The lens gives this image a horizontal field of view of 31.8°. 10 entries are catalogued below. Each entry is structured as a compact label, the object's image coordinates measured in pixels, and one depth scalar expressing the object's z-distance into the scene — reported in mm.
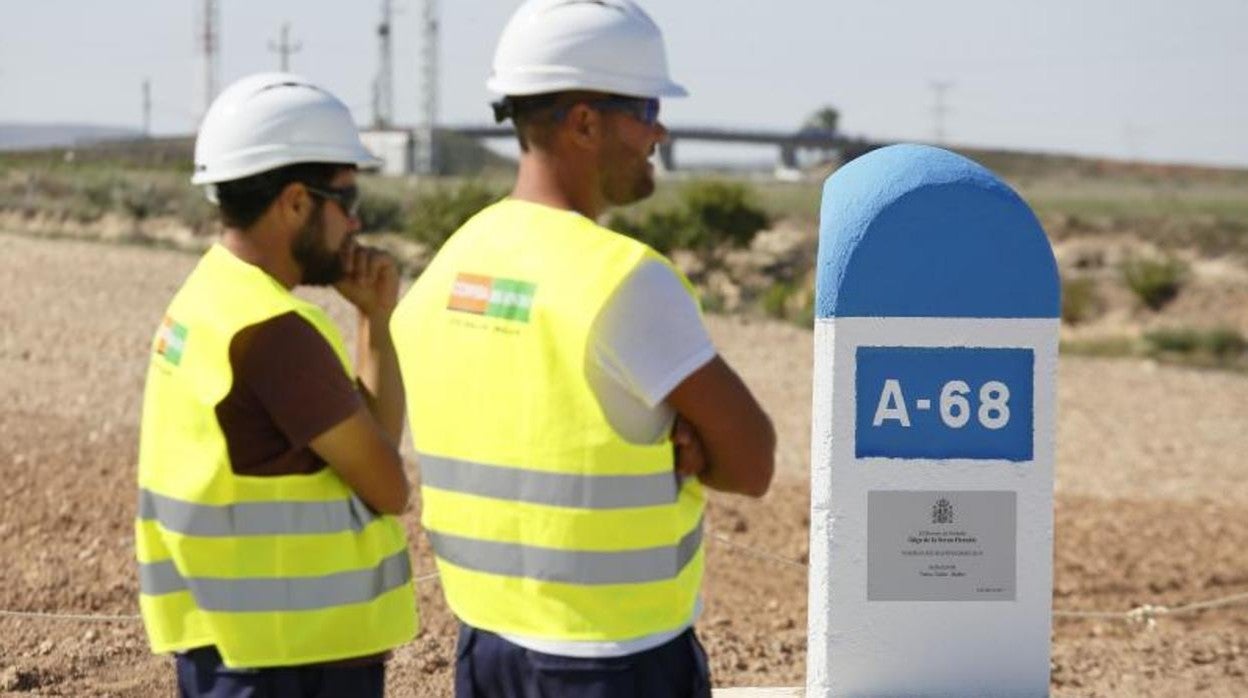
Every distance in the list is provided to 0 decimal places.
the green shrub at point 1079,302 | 43625
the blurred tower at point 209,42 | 53312
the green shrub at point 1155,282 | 45844
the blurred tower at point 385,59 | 73062
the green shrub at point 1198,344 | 34250
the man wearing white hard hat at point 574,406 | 3623
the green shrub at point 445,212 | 37656
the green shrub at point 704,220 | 45844
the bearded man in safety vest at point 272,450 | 3951
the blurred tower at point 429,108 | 72188
